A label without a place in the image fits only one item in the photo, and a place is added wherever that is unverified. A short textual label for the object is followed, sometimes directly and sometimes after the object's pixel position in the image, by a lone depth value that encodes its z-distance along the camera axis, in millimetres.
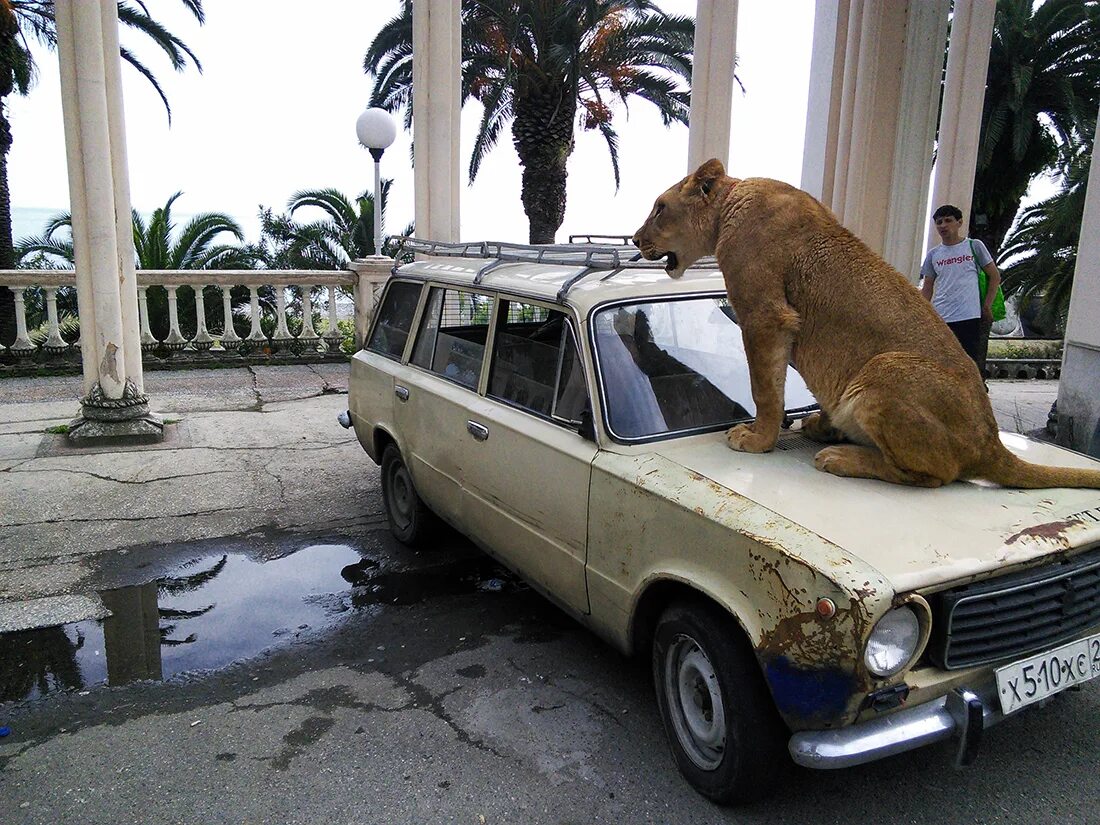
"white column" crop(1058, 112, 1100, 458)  6676
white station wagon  2457
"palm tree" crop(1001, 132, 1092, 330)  17281
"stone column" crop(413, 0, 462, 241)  8617
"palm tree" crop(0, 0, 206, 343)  14837
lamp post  10578
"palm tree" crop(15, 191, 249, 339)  16828
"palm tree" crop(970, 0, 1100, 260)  17234
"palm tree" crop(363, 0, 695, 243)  14750
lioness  3068
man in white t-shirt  6504
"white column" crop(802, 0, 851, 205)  9602
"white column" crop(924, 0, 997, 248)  9773
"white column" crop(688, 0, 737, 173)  8703
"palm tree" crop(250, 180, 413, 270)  19625
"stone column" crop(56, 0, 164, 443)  6777
